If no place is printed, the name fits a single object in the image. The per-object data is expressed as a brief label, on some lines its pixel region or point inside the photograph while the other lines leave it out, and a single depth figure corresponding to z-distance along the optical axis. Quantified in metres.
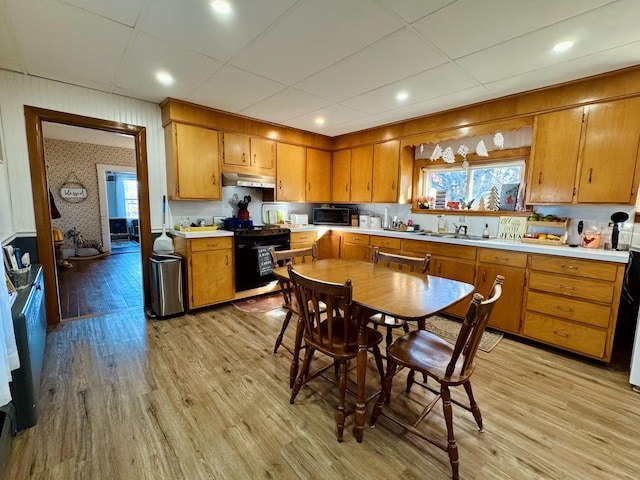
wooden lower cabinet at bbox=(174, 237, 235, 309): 3.40
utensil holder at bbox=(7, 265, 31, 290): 2.18
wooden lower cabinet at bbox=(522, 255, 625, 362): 2.41
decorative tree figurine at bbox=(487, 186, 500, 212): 3.57
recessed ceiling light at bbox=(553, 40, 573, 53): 2.03
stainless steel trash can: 3.28
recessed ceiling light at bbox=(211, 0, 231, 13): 1.67
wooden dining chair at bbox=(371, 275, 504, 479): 1.41
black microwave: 5.00
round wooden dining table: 1.58
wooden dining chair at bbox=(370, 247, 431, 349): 2.26
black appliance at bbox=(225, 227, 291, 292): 3.73
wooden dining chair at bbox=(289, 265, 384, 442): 1.60
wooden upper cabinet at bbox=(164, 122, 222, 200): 3.45
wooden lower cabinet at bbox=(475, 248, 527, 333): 2.87
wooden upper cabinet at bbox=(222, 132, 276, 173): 3.85
